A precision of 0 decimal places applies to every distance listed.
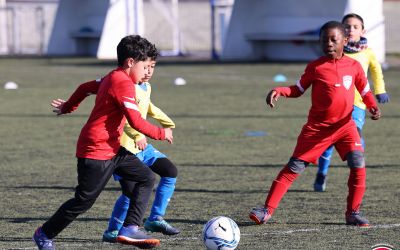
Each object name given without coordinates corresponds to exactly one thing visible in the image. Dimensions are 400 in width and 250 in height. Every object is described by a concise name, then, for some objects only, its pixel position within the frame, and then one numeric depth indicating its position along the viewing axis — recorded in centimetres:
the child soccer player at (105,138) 1325
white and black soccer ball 1339
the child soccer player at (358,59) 1848
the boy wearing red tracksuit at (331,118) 1589
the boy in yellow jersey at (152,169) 1460
